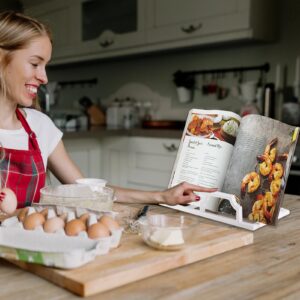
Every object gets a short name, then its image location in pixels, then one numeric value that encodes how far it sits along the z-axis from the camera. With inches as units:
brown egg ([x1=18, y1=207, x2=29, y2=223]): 29.9
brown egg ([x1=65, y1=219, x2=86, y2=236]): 27.0
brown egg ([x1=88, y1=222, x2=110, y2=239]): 26.5
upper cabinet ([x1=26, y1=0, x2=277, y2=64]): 100.0
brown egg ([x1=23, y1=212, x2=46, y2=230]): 28.0
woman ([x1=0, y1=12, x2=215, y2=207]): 49.8
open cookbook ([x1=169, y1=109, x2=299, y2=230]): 36.0
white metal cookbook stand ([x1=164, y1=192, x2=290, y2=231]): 35.7
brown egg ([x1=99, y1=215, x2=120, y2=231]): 27.7
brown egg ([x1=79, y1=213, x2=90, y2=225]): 28.4
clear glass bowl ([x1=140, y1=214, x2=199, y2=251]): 27.8
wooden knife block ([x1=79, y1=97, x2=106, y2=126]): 140.0
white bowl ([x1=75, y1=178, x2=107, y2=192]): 37.4
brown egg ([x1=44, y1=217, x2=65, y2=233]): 27.3
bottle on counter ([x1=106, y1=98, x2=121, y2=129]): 135.9
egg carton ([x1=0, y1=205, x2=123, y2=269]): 23.8
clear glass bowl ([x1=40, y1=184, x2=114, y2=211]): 33.8
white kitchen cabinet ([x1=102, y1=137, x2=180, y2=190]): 109.3
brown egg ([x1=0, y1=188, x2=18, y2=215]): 31.0
